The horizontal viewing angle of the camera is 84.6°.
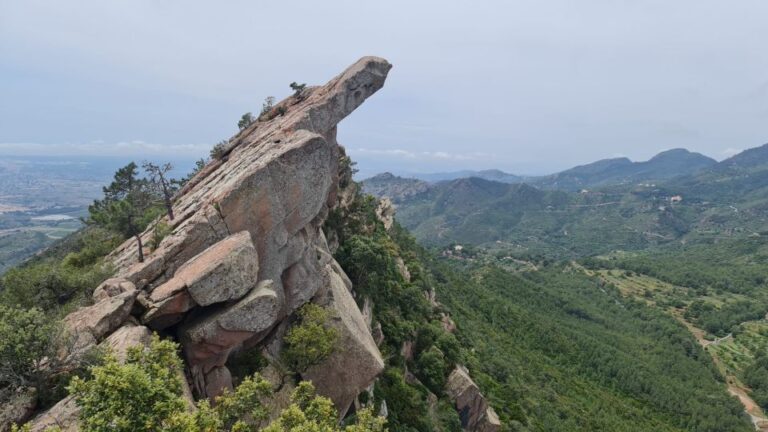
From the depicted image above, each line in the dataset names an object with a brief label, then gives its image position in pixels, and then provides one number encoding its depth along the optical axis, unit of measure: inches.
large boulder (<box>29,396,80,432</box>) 708.0
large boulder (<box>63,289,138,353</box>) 885.8
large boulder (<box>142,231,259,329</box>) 1006.4
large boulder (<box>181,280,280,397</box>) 1008.9
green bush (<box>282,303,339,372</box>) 1176.8
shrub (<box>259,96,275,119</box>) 2379.1
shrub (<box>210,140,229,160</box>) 2132.1
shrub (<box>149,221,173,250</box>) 1342.3
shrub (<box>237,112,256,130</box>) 2608.3
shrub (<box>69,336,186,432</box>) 583.5
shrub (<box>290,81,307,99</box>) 2374.5
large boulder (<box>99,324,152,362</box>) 853.8
